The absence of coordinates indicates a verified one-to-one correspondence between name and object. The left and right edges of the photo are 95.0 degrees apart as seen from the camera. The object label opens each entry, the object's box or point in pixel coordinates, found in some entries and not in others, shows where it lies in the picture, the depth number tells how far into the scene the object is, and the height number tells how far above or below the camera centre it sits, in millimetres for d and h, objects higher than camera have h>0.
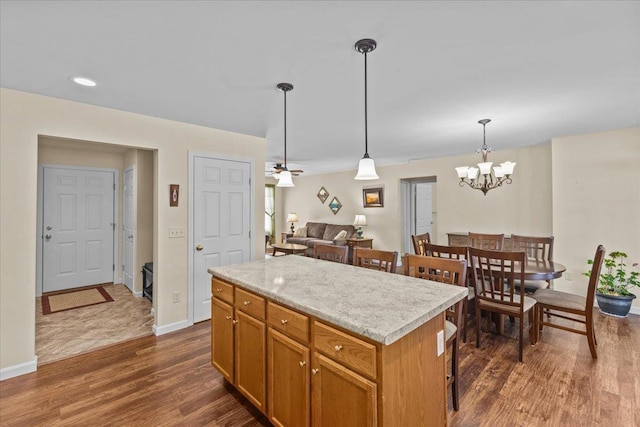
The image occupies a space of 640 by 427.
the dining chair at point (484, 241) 3898 -360
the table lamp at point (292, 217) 8594 -80
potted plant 3492 -894
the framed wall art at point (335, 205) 7750 +258
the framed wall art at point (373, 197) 6812 +413
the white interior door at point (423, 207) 6822 +168
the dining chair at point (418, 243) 3458 -345
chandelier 3377 +534
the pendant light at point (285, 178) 3010 +382
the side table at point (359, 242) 6707 -644
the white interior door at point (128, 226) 4492 -183
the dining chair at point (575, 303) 2467 -816
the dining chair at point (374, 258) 2326 -361
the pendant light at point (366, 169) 2238 +347
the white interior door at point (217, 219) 3434 -52
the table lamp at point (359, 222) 6957 -174
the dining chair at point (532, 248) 3299 -420
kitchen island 1208 -640
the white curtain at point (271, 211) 8977 +118
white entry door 4441 -198
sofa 6931 -503
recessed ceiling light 2230 +1042
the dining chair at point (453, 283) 1900 -472
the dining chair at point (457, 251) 2709 -356
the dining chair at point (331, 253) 2697 -361
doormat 3843 -1196
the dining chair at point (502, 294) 2512 -749
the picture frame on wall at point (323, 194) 8036 +572
